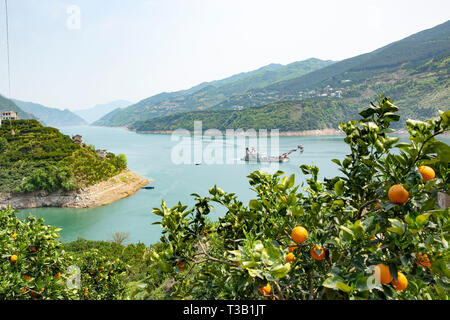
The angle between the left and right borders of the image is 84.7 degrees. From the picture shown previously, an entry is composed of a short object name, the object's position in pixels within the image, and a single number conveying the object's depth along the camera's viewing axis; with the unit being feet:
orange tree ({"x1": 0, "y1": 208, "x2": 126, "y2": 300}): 5.91
